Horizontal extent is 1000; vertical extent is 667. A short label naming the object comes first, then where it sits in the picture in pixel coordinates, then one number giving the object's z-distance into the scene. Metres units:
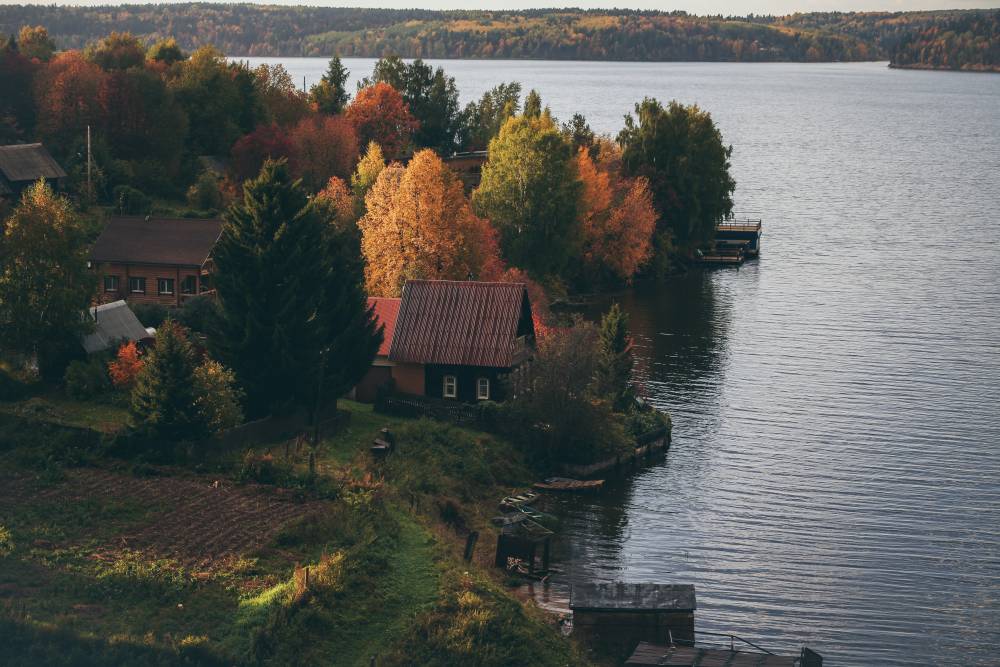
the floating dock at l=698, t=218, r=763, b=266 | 118.81
